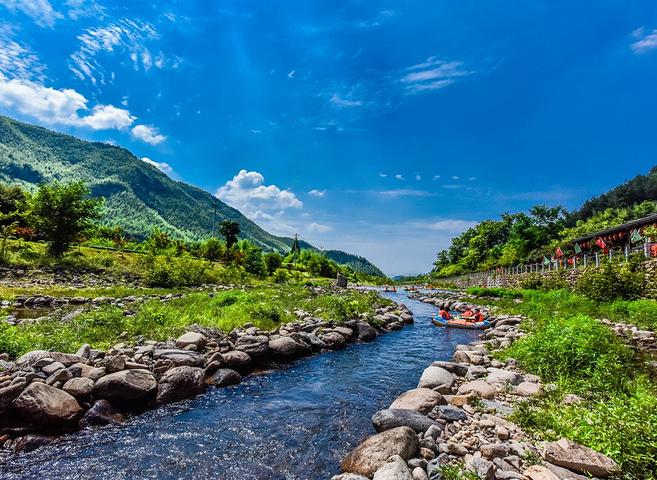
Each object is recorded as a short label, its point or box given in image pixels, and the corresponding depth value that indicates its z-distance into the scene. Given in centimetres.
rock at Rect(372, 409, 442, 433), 644
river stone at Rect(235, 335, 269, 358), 1145
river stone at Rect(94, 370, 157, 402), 752
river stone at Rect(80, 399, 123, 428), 700
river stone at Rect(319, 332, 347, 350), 1467
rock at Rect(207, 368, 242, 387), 961
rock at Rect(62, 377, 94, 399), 722
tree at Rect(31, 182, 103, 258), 3331
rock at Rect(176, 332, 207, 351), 1073
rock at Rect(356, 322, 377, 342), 1666
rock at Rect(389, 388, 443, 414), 732
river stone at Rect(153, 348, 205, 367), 946
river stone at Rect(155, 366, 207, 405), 826
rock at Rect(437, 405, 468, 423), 674
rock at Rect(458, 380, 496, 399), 791
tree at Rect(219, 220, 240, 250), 7431
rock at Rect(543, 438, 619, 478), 434
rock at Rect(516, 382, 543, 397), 773
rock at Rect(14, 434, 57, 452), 609
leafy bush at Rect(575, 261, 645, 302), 1962
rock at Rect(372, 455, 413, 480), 475
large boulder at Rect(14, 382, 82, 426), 641
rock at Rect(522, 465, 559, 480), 424
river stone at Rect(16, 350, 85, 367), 769
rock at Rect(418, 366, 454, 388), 891
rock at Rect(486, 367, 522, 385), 878
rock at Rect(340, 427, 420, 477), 543
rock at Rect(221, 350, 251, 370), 1055
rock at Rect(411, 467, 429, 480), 480
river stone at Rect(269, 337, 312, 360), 1217
